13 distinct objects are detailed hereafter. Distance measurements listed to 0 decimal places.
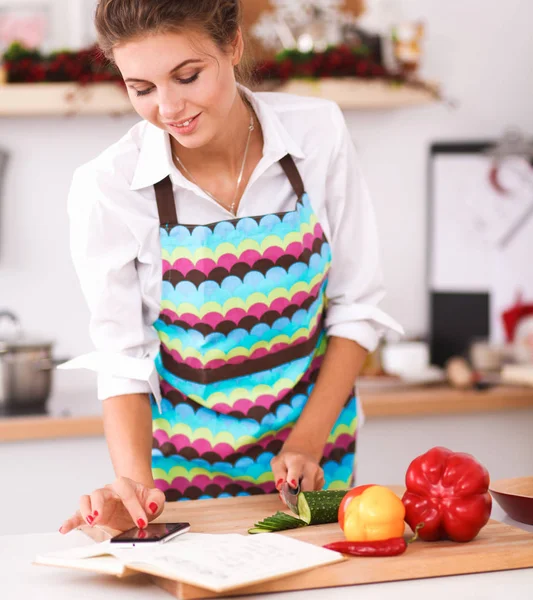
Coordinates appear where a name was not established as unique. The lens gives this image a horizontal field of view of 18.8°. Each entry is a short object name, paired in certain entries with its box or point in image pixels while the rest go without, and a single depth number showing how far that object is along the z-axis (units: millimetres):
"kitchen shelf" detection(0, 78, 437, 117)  3364
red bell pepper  1741
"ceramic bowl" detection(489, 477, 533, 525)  1851
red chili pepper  1687
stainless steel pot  3142
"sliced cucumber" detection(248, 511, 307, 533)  1788
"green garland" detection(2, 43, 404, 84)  3376
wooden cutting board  1631
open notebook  1590
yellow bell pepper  1721
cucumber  1814
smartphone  1708
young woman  2058
